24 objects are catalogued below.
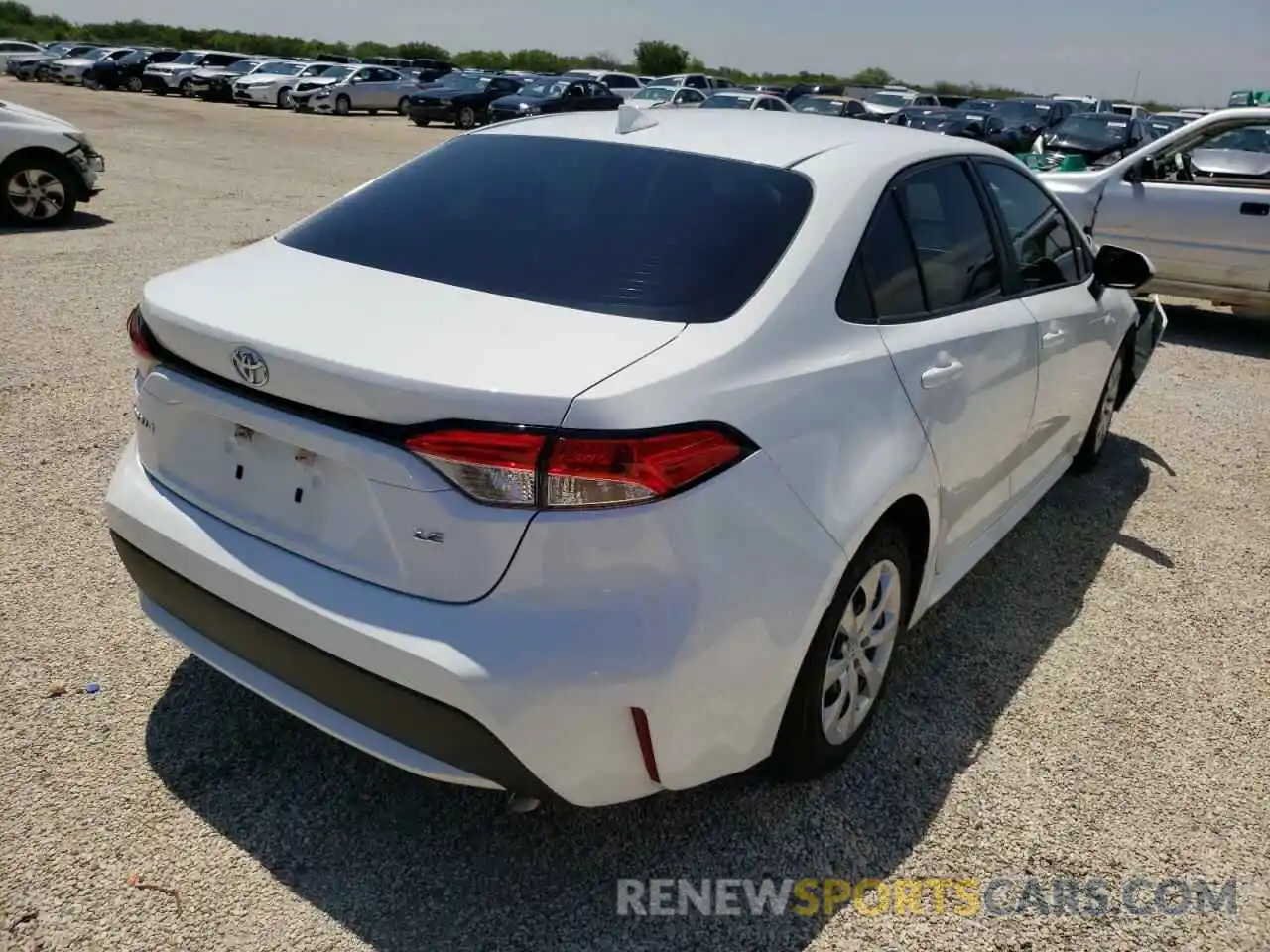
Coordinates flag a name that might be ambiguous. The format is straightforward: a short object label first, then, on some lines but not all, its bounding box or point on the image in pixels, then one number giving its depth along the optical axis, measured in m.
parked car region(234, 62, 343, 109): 35.34
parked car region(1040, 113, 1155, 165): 16.98
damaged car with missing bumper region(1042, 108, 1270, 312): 7.79
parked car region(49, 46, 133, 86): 40.19
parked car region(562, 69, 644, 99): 33.00
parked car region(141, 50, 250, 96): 38.44
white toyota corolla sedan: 2.05
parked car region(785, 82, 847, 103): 35.72
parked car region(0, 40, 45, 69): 43.41
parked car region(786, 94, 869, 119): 26.52
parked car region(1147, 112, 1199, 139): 20.80
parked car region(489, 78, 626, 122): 27.31
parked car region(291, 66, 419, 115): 34.38
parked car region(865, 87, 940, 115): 32.88
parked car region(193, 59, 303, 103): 37.38
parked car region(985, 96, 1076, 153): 24.34
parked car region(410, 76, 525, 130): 30.38
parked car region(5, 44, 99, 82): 41.66
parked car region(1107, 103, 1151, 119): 26.09
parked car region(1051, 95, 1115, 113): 30.33
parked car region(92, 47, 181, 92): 39.34
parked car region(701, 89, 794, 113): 23.86
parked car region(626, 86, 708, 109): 27.73
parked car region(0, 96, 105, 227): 10.25
